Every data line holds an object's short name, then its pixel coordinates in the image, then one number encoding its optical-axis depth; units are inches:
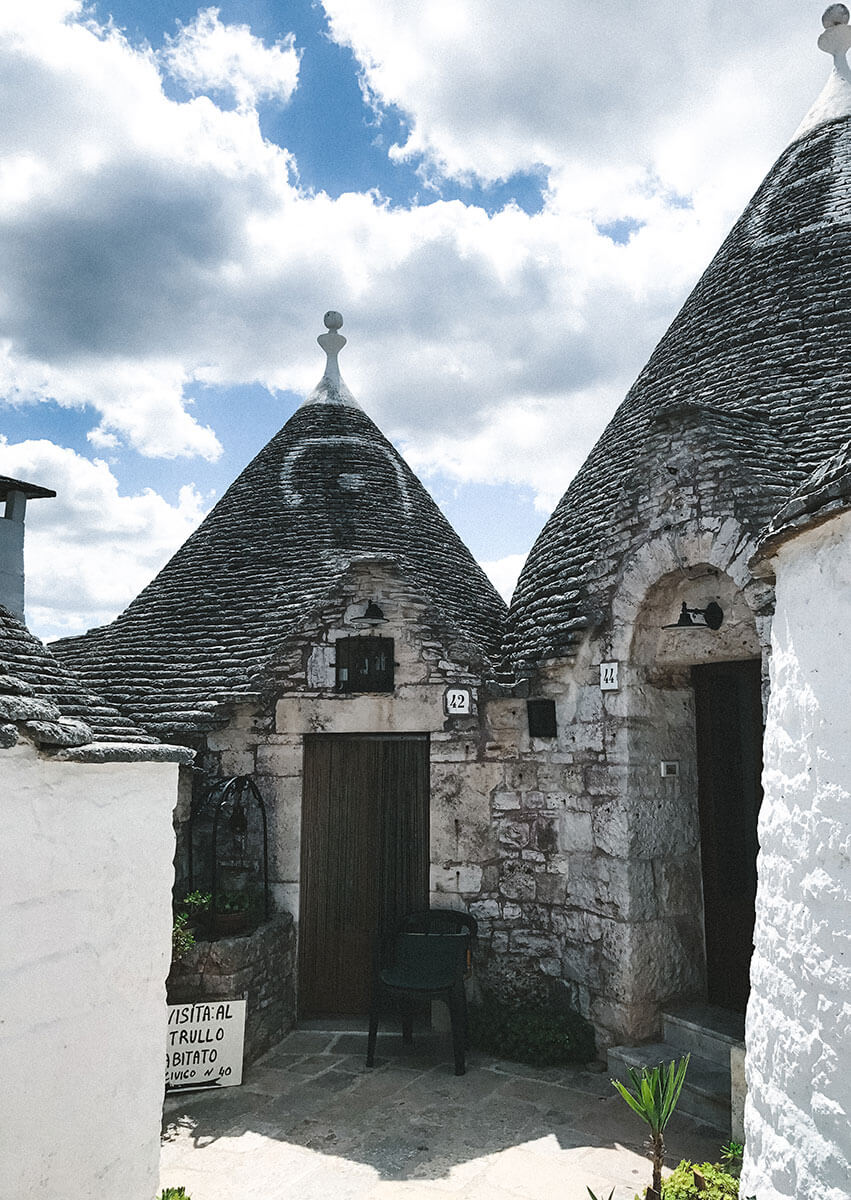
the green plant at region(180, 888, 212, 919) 233.1
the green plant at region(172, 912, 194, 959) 216.5
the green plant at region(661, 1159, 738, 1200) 136.0
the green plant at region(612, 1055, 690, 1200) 136.5
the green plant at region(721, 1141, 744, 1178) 159.5
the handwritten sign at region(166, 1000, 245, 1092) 209.8
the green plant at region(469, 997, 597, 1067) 227.0
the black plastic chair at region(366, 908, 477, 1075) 217.8
